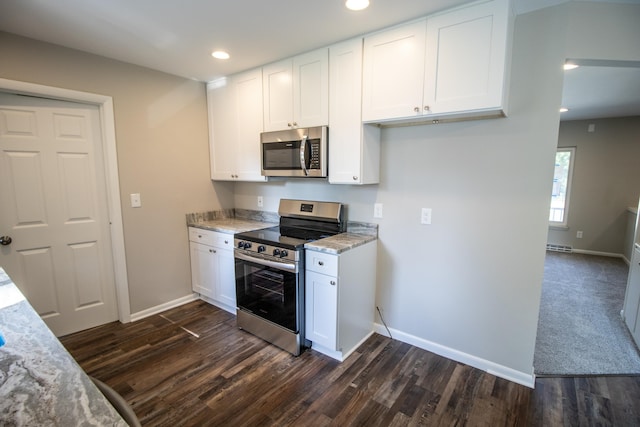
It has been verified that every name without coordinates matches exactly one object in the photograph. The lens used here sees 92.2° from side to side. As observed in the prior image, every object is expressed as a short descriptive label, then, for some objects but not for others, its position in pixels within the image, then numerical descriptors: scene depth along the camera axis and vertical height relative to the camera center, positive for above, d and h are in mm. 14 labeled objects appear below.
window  5551 -113
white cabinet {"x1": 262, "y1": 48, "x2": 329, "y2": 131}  2512 +740
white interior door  2391 -289
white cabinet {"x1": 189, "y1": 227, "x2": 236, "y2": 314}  3051 -931
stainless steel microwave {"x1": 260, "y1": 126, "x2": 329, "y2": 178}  2549 +221
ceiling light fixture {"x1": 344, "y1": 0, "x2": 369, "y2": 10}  1813 +1033
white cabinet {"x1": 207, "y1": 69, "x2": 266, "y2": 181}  3023 +531
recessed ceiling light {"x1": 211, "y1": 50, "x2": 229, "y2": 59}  2564 +1037
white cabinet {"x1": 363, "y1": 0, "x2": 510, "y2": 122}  1804 +719
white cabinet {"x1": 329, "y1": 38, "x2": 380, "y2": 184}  2332 +404
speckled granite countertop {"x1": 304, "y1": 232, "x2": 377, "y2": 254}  2285 -509
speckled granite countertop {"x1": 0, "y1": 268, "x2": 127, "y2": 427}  713 -557
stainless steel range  2434 -792
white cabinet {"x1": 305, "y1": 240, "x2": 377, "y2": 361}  2311 -937
